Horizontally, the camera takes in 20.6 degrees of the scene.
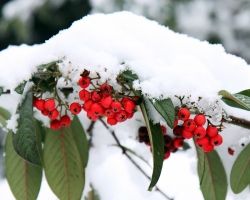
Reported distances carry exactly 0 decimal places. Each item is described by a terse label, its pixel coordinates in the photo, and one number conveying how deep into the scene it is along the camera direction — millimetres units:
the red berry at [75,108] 438
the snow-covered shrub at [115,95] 413
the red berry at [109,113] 418
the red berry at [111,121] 427
